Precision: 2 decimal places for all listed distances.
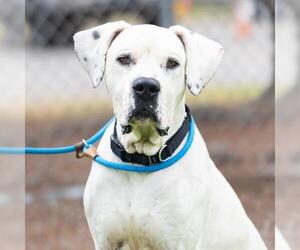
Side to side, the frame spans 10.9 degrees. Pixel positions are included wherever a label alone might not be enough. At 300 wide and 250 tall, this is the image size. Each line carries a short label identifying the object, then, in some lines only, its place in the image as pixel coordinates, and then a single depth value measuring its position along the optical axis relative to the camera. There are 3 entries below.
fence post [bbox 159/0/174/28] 11.30
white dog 6.08
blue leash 6.32
